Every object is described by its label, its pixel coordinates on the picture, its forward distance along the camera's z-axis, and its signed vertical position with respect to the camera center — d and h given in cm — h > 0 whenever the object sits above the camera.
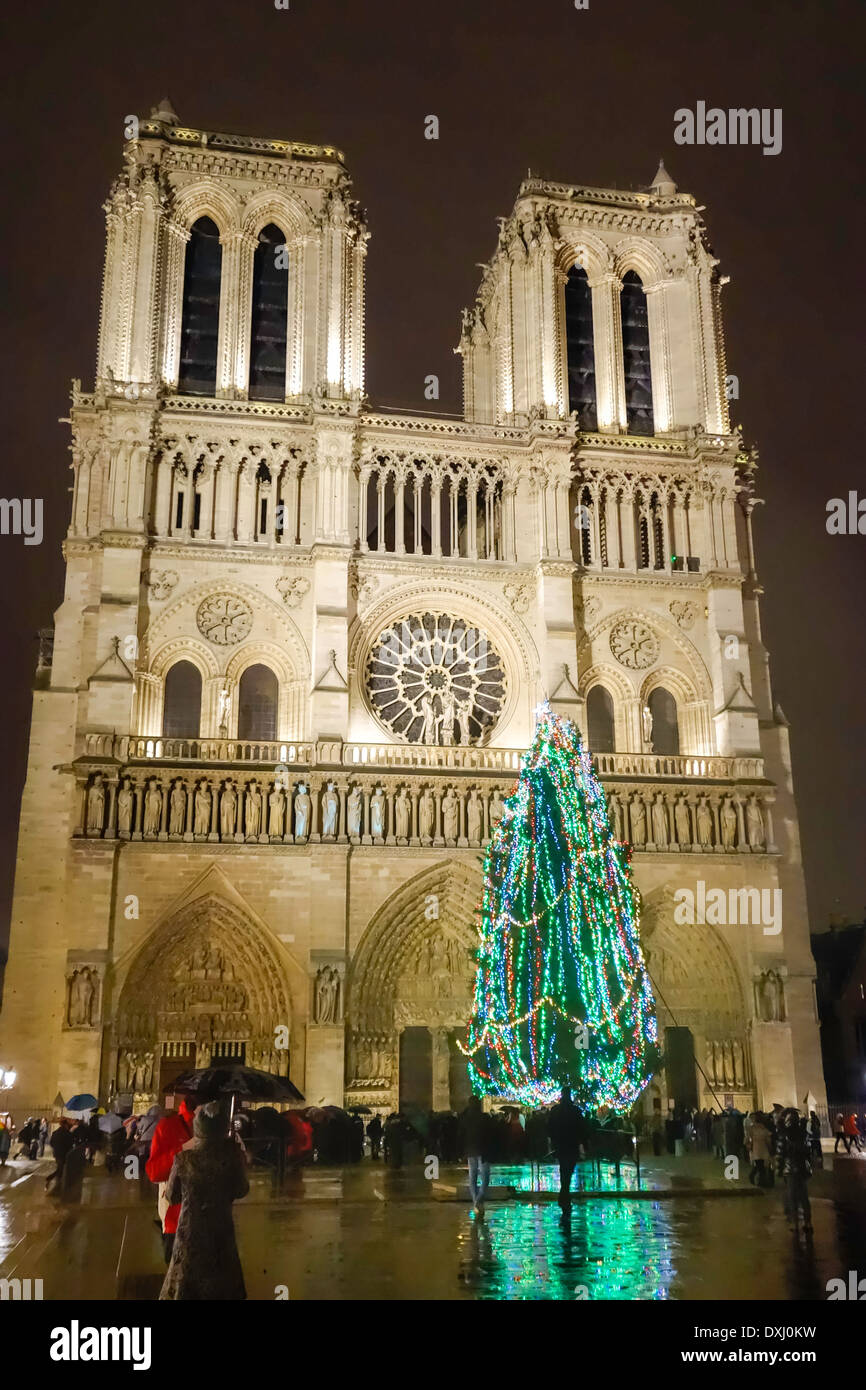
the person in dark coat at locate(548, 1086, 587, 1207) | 1395 -36
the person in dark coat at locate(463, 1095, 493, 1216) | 1445 -52
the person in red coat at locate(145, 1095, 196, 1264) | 982 -35
